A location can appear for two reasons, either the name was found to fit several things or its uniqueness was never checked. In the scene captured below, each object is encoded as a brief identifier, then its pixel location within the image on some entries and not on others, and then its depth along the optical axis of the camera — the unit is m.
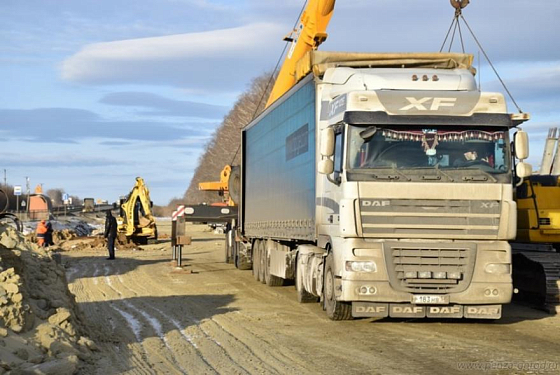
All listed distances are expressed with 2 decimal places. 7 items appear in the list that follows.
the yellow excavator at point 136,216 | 44.41
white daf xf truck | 13.69
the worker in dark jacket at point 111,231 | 34.44
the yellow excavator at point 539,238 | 16.55
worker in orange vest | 37.59
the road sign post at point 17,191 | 59.43
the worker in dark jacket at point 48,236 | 38.67
